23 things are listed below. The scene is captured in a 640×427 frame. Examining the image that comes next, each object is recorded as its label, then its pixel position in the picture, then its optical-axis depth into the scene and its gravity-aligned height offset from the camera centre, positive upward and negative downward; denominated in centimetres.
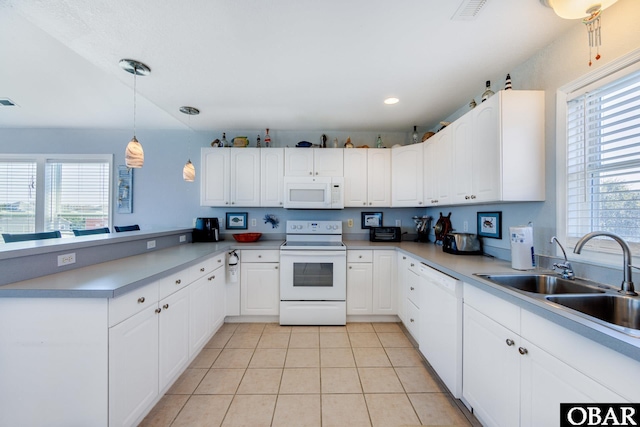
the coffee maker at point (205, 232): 318 -24
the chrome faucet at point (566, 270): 141 -31
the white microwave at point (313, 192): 313 +28
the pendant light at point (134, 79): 185 +110
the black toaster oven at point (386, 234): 332 -26
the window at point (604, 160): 122 +31
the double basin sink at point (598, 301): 110 -40
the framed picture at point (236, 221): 351 -10
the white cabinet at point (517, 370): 87 -66
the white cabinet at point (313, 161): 321 +69
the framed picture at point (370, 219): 351 -6
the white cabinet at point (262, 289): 286 -87
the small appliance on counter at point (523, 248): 159 -21
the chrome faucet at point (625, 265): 113 -22
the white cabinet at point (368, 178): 326 +48
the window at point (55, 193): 368 +28
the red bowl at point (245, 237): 322 -30
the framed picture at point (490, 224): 210 -8
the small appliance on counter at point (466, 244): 223 -26
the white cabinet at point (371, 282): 287 -78
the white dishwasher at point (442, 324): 160 -79
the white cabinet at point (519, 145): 166 +47
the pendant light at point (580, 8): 115 +99
